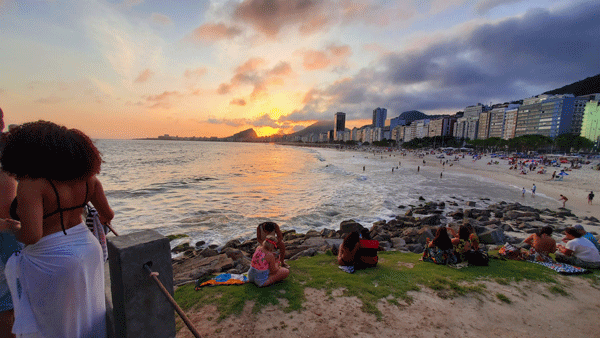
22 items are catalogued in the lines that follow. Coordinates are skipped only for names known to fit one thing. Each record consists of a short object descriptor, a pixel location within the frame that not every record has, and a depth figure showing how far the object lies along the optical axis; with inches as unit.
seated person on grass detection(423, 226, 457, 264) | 249.4
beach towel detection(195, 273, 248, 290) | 195.3
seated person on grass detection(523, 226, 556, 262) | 269.1
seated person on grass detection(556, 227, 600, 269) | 245.0
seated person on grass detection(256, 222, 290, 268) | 221.5
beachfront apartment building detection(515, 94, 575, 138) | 4485.7
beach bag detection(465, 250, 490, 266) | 246.2
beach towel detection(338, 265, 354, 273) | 227.8
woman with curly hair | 74.2
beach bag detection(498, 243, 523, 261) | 271.9
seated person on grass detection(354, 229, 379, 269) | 234.7
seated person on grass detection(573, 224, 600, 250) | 263.3
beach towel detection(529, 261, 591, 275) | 232.7
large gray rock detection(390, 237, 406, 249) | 362.9
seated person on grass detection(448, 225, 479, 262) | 251.1
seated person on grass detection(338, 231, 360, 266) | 235.6
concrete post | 91.0
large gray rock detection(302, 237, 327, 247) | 334.2
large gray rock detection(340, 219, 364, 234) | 421.6
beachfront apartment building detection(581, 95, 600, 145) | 4448.8
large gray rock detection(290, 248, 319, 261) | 295.9
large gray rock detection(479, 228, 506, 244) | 375.6
